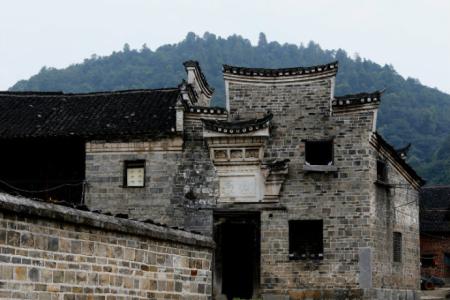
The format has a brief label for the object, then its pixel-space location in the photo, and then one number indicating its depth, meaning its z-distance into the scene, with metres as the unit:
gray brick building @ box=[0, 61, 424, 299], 23.48
